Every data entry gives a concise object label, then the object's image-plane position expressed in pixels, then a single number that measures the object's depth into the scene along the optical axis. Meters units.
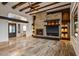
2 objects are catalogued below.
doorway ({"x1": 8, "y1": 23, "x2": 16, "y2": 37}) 6.74
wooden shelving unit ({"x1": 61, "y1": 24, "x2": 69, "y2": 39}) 5.16
